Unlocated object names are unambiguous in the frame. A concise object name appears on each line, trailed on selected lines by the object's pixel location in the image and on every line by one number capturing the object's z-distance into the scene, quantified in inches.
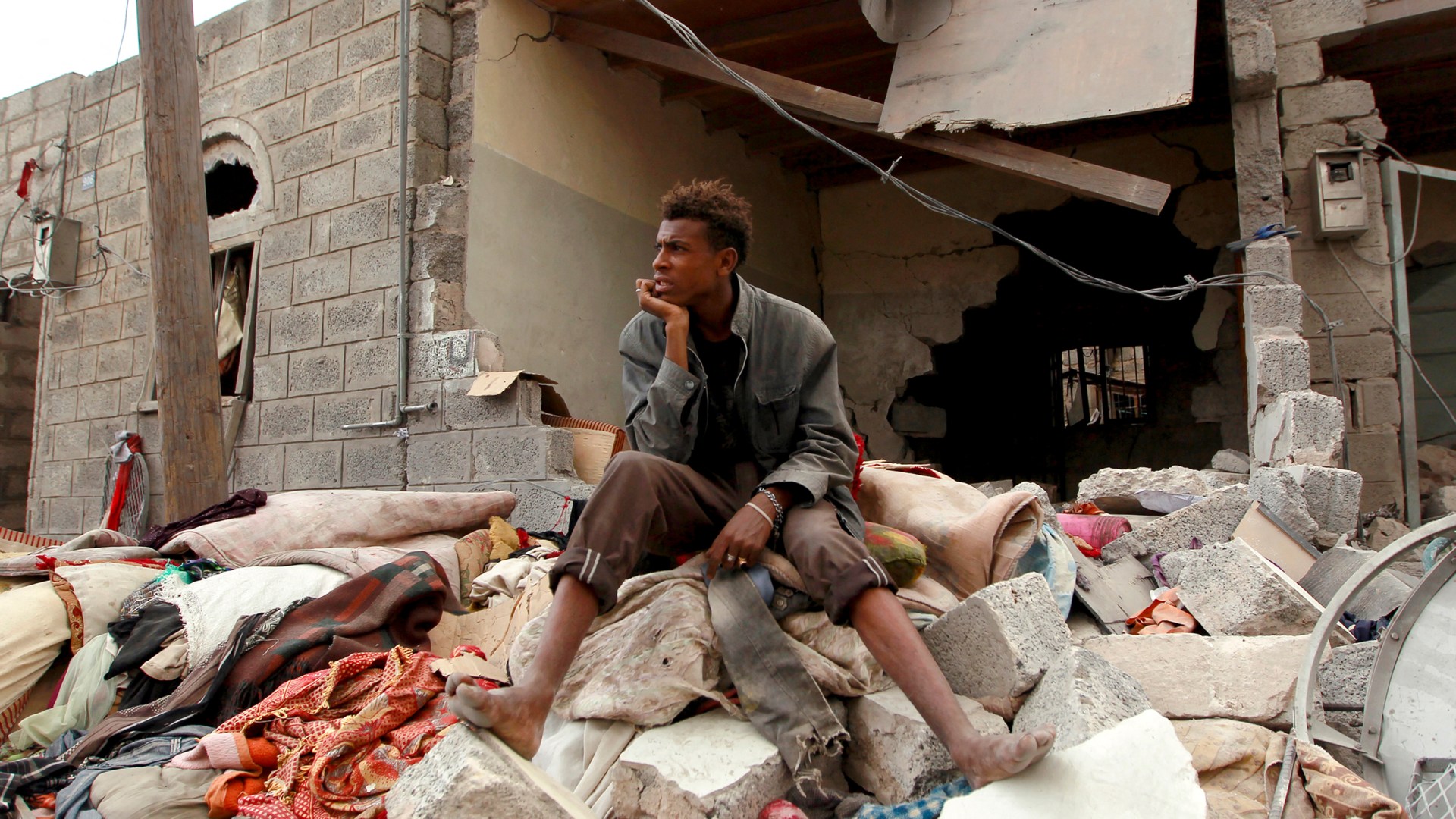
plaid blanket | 110.6
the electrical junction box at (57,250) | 307.4
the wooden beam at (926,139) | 189.6
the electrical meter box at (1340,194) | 202.4
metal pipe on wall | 226.8
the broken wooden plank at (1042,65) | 178.1
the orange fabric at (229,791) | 90.1
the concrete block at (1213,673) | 89.2
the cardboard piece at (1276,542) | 148.5
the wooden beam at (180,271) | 177.8
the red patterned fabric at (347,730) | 88.6
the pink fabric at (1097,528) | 167.5
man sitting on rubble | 76.8
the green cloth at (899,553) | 99.0
